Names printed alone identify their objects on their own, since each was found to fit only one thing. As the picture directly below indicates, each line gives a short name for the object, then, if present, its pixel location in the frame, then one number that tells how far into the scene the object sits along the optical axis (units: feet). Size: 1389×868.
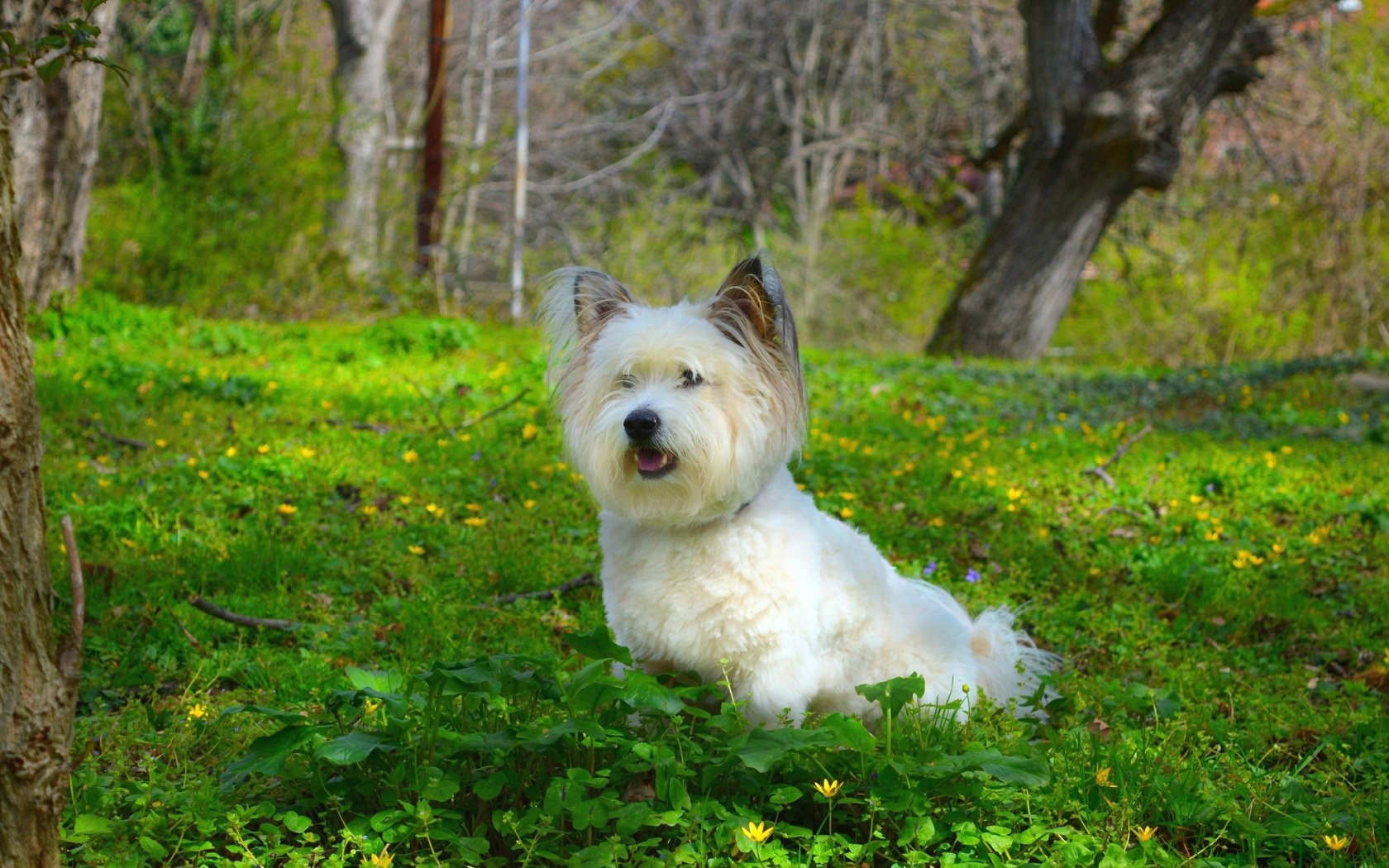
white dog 9.63
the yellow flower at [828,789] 7.94
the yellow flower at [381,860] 7.33
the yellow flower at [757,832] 7.51
